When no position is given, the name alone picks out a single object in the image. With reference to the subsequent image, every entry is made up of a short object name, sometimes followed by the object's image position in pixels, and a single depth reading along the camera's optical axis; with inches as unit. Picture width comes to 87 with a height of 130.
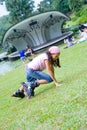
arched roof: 1295.2
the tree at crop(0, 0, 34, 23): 2129.9
